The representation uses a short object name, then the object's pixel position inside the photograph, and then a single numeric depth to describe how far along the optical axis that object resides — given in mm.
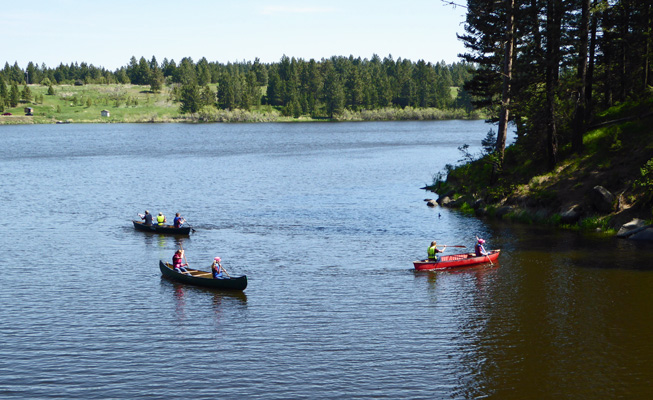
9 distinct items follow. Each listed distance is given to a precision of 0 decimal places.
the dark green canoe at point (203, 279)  36112
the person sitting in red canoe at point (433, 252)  41088
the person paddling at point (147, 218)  54769
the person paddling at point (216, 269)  37344
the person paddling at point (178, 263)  39281
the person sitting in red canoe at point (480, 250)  41312
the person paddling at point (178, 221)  53344
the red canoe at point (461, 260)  40875
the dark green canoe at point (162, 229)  52969
